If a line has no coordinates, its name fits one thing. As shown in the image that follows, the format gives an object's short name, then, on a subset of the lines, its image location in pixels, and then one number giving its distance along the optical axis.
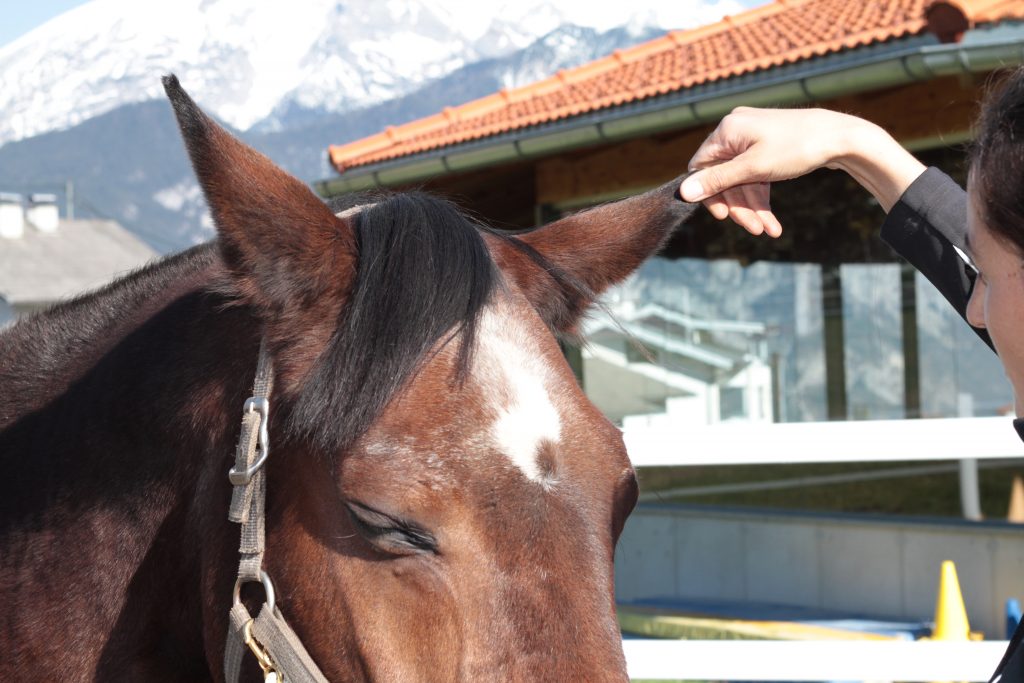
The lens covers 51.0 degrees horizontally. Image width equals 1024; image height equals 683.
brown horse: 1.45
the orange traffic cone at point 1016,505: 7.93
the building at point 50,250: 41.69
